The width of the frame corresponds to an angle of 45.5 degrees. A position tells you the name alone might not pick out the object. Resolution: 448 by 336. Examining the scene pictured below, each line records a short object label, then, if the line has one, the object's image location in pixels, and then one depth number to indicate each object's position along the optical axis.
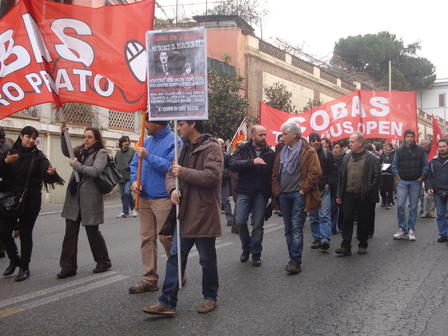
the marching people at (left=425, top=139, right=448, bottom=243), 8.82
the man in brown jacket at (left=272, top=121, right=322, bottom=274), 6.47
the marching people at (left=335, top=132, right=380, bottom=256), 7.54
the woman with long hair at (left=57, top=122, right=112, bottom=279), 6.07
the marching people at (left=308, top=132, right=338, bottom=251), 8.06
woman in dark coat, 6.11
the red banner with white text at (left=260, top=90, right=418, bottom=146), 11.77
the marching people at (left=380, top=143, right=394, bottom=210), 14.02
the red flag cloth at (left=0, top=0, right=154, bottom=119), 5.57
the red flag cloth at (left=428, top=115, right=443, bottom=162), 10.45
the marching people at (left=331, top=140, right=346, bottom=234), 9.38
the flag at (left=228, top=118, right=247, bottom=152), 12.43
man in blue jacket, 5.29
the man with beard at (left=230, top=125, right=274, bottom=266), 6.78
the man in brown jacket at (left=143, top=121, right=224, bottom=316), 4.53
